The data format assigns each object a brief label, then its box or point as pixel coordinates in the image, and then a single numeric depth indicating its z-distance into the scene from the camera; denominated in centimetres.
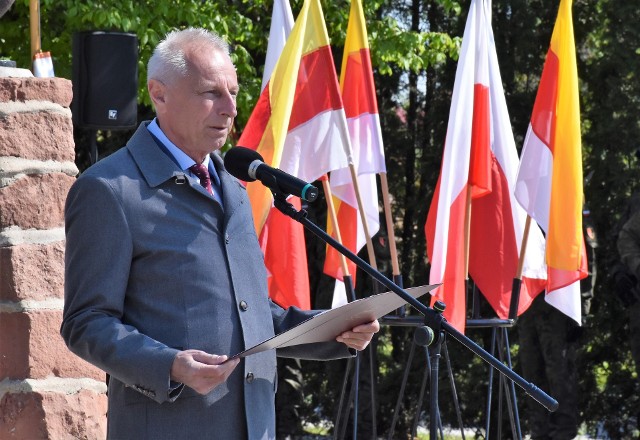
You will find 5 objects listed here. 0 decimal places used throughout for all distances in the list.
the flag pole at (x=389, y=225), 928
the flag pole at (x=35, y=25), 768
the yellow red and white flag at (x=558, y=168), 959
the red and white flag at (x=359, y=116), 998
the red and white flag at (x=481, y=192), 956
